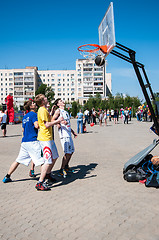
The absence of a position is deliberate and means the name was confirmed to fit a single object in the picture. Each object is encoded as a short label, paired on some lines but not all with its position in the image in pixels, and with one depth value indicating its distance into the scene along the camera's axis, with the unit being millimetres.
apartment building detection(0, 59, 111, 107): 126625
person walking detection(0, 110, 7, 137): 15588
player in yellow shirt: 5266
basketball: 6392
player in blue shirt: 5684
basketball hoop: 6730
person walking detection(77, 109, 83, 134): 18250
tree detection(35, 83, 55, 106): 95750
